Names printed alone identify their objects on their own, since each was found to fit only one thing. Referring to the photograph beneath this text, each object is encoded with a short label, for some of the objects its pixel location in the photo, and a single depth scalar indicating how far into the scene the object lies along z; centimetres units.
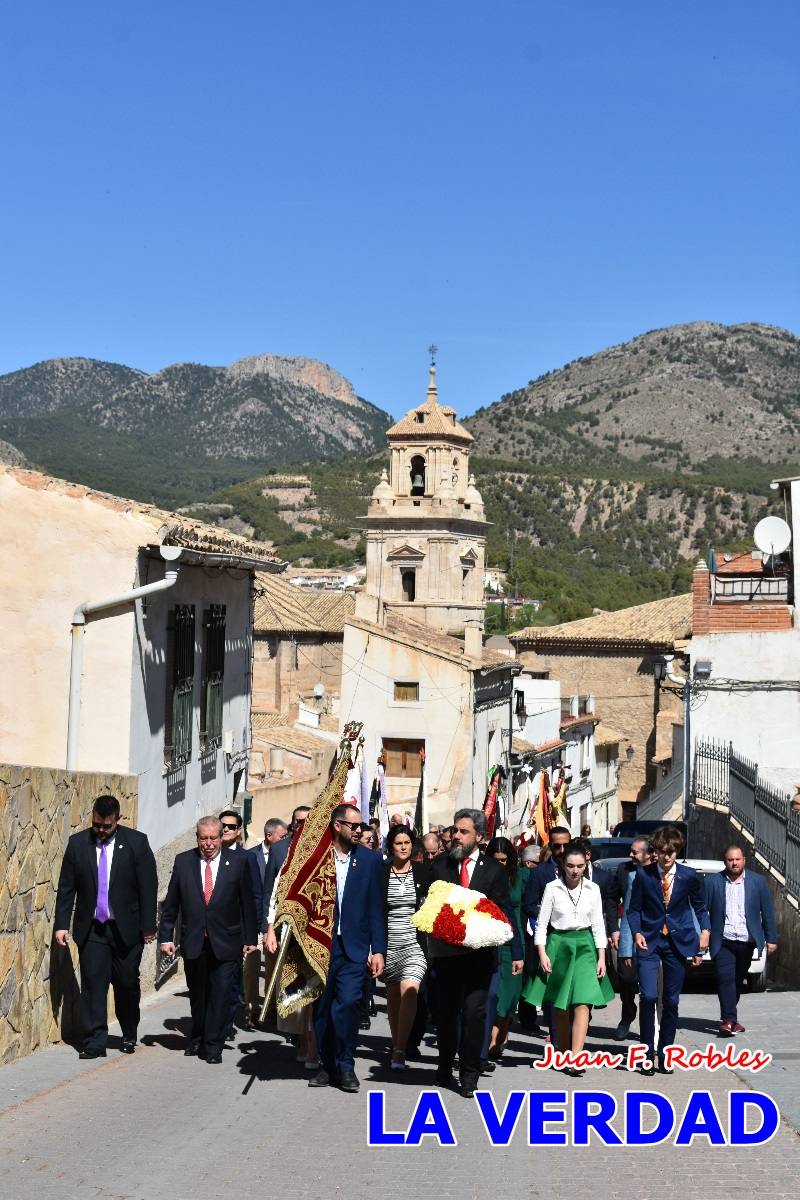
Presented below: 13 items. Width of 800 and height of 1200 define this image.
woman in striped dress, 963
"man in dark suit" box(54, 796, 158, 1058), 972
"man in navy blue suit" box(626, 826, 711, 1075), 1002
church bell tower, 6450
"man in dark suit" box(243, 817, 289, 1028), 1146
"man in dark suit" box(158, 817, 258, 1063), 984
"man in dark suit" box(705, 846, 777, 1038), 1141
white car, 1468
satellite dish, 2845
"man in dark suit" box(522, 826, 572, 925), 1073
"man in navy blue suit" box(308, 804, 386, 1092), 901
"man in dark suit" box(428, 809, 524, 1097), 895
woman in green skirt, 966
